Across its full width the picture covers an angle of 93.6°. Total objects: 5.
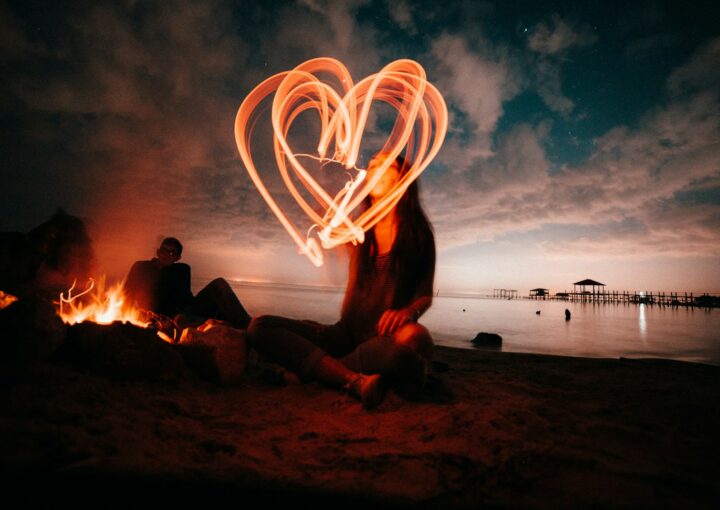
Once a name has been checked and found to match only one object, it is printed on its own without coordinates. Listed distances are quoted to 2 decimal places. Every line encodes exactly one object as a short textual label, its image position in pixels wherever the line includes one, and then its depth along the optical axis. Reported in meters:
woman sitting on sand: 2.81
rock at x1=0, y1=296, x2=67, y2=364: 2.30
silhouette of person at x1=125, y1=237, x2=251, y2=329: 5.11
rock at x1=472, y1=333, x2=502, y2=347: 10.72
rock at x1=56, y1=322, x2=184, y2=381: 2.65
